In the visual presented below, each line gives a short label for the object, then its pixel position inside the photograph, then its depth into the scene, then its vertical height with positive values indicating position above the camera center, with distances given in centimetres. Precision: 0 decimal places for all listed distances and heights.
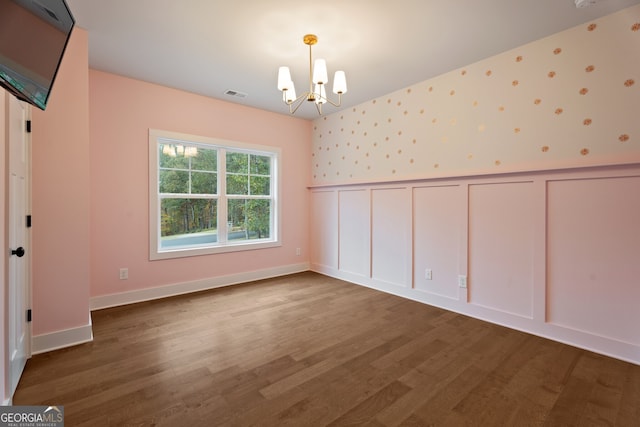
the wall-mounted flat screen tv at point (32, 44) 117 +76
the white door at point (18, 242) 176 -21
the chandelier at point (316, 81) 230 +108
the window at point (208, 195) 373 +22
